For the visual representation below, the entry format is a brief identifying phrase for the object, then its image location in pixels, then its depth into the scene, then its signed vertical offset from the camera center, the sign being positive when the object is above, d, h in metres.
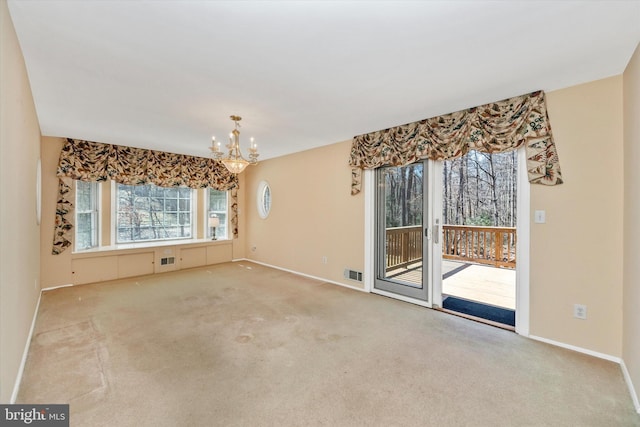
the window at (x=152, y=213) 5.33 +0.00
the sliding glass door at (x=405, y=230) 3.62 -0.27
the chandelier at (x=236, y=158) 3.33 +0.69
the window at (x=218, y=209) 6.43 +0.09
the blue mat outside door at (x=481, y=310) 3.26 -1.27
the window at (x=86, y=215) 4.76 -0.04
